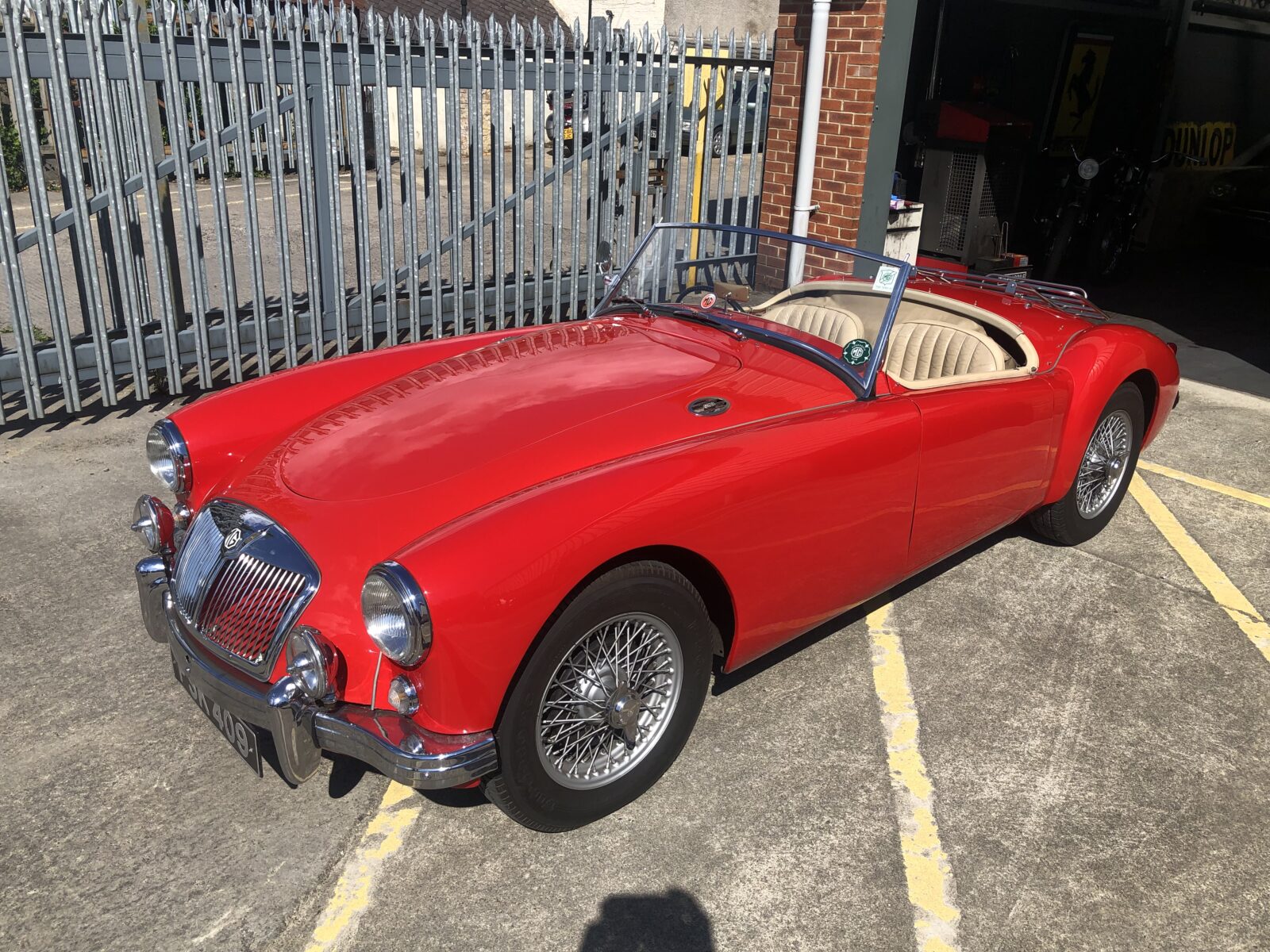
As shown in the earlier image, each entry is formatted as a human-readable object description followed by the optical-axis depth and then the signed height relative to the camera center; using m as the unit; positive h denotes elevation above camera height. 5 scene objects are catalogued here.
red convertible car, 2.57 -1.25
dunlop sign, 13.21 -0.94
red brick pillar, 7.27 -0.41
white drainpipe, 7.10 -0.46
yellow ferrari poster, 11.79 -0.30
